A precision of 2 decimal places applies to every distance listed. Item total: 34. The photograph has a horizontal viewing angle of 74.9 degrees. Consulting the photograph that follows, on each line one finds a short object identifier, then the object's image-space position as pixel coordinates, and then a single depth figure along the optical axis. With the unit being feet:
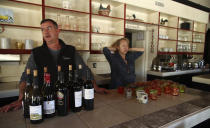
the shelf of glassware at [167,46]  13.41
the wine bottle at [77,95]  2.82
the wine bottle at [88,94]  2.93
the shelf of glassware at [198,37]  16.39
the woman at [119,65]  6.30
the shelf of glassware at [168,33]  13.28
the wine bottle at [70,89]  2.92
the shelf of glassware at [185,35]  15.26
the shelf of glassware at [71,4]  8.25
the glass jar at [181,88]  4.60
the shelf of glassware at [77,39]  9.02
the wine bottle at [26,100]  2.70
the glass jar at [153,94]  3.82
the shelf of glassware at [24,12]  7.24
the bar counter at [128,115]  2.49
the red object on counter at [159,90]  4.18
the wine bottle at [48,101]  2.63
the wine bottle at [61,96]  2.70
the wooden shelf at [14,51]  6.65
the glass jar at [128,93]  3.95
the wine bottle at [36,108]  2.44
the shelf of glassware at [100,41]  9.62
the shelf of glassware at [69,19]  8.40
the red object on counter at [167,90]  4.41
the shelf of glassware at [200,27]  16.69
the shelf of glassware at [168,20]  13.20
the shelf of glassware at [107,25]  10.09
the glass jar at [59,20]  8.47
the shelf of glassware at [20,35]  7.49
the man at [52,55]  4.04
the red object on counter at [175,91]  4.27
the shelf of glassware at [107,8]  9.42
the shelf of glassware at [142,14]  11.42
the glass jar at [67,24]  8.43
